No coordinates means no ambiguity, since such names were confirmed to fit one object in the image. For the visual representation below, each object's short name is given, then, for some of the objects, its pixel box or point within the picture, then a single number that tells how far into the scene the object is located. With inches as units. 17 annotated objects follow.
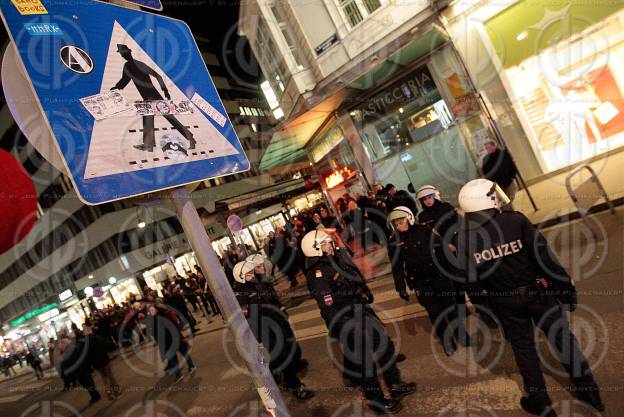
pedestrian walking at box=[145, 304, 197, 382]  354.6
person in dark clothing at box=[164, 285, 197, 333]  484.5
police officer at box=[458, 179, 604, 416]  129.8
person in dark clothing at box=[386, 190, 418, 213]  430.7
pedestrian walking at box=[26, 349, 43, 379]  853.8
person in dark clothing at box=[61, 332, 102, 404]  398.6
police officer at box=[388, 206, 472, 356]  206.1
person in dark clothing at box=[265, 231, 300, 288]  572.4
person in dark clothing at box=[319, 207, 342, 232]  510.3
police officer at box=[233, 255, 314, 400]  233.5
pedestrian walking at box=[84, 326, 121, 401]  389.1
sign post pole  85.4
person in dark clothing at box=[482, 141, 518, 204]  361.1
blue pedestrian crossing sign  70.9
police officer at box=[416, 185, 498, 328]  195.3
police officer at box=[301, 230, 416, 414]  180.7
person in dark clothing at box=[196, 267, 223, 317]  651.5
